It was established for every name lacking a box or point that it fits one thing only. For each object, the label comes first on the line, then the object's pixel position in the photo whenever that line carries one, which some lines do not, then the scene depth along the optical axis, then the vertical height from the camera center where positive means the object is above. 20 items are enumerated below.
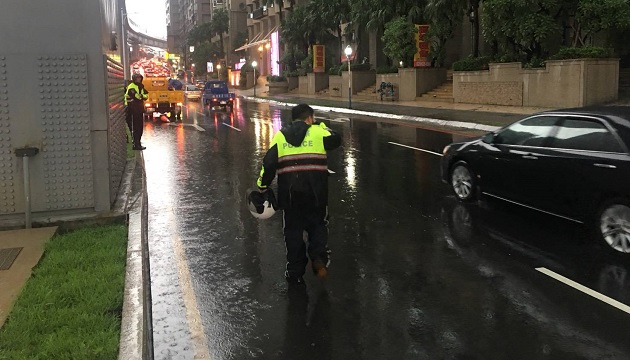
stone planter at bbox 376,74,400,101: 38.01 +1.85
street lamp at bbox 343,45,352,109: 33.41 +3.34
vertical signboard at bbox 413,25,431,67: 36.12 +3.71
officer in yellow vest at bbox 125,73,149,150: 15.39 +0.21
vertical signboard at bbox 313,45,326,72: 54.97 +4.86
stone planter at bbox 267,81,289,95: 64.38 +2.52
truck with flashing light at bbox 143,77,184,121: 28.00 +0.62
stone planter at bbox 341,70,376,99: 46.28 +2.33
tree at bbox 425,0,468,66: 32.31 +5.23
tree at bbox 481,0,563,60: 24.84 +3.71
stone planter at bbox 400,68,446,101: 36.59 +1.80
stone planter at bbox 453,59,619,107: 23.48 +1.06
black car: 6.37 -0.72
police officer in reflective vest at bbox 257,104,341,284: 5.42 -0.65
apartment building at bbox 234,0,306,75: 72.19 +11.43
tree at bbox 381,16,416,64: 36.03 +4.37
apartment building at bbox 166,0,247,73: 101.56 +21.66
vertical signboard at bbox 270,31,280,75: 71.81 +7.25
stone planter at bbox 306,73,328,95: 55.57 +2.63
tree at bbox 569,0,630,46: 22.67 +3.66
